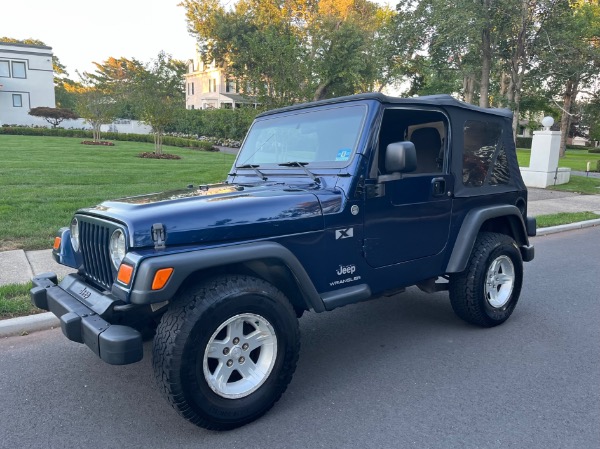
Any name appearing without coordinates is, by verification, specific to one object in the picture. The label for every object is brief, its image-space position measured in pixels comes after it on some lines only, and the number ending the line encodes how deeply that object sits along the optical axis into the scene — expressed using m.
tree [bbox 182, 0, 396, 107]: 15.82
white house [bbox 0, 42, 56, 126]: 47.12
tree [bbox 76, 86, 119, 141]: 29.39
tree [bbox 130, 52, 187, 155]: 21.02
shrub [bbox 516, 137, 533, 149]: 49.07
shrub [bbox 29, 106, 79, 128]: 42.84
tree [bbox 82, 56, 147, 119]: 50.06
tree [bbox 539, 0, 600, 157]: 15.95
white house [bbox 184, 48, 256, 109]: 53.22
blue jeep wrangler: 2.64
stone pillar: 15.68
